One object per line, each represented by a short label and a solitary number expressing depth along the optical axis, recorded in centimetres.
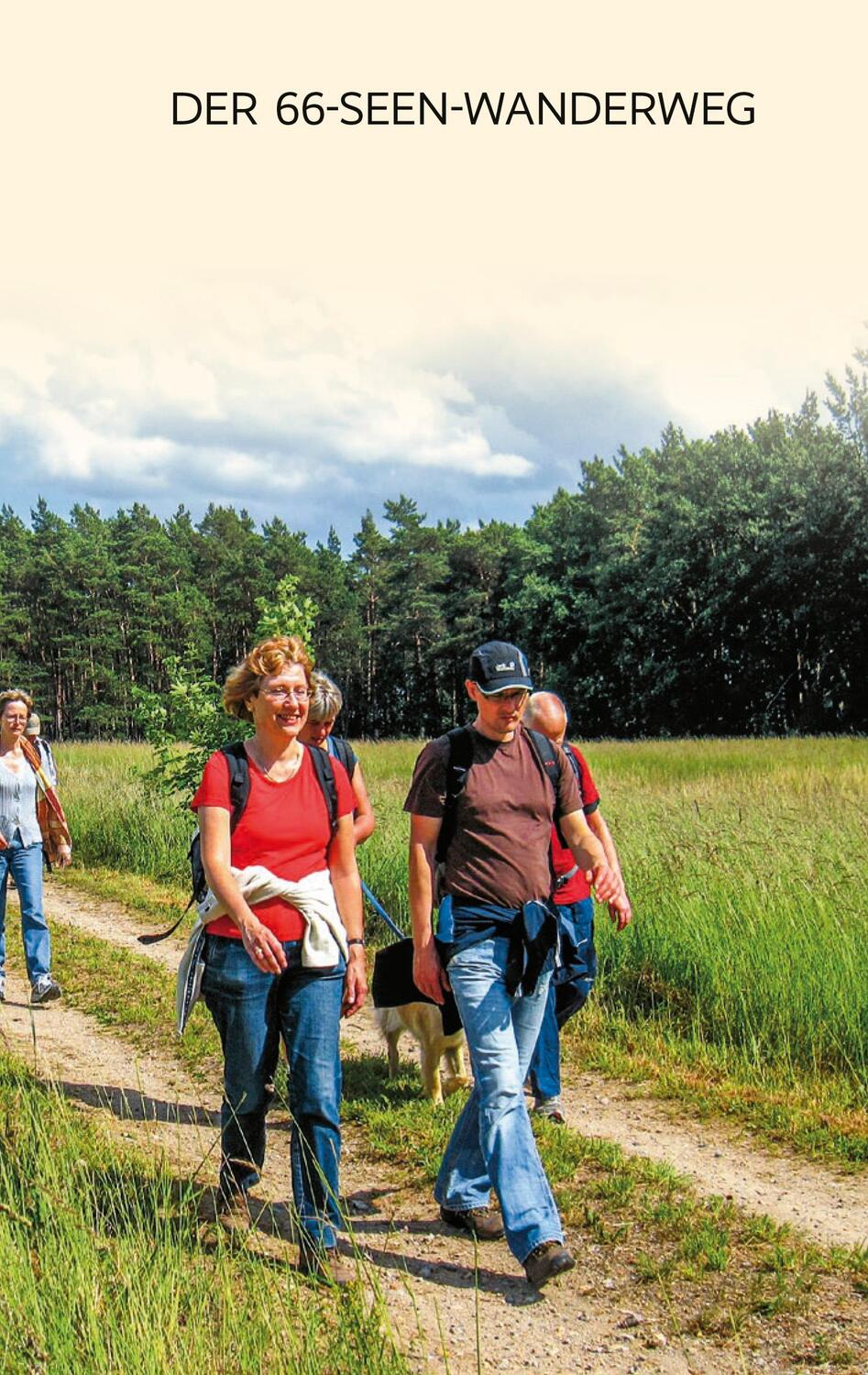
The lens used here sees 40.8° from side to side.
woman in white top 820
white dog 569
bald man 529
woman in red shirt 396
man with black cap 402
